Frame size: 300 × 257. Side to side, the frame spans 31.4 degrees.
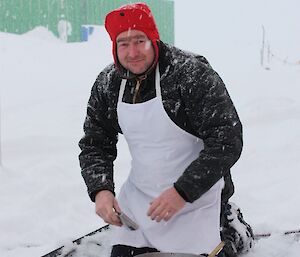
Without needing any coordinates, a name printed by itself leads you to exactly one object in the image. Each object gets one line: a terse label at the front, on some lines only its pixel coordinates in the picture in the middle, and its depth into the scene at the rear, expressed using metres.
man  2.25
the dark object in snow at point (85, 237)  2.88
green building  14.01
